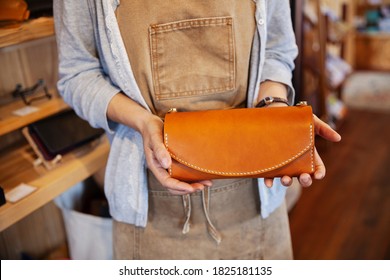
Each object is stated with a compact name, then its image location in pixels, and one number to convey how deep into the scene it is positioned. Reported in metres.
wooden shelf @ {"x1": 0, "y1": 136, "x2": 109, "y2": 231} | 0.98
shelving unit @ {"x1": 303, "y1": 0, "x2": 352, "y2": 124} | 2.61
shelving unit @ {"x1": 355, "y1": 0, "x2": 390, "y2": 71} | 4.37
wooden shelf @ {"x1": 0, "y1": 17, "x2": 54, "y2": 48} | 0.93
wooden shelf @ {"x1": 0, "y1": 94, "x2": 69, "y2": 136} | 1.06
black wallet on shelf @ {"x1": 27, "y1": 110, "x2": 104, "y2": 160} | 1.12
